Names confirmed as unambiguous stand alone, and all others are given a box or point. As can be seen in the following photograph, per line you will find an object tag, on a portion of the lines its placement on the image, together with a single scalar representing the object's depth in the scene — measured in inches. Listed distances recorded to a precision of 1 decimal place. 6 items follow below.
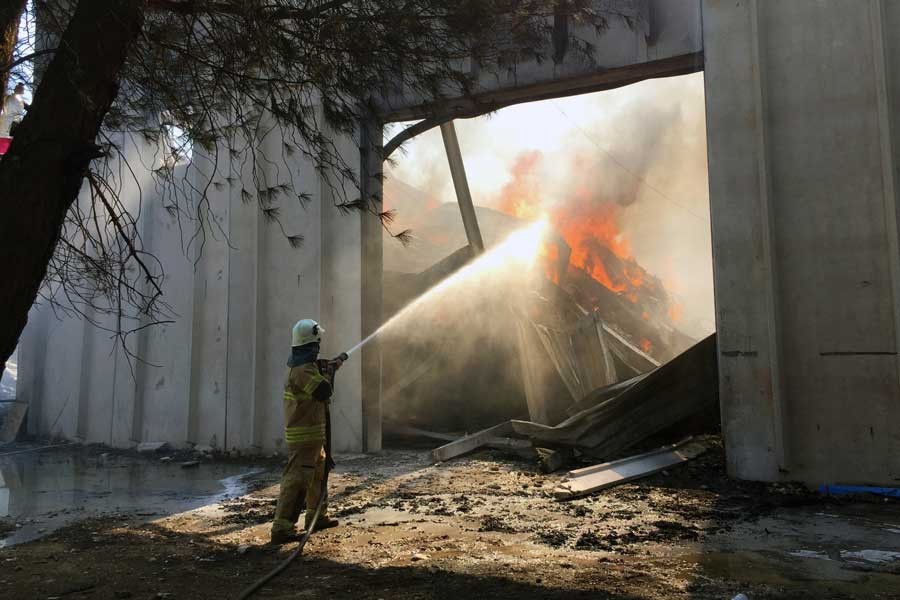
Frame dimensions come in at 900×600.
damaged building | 158.6
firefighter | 185.2
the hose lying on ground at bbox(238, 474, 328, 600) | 132.6
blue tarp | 212.0
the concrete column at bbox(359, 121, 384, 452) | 328.8
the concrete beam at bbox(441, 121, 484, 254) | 410.6
